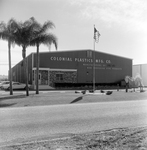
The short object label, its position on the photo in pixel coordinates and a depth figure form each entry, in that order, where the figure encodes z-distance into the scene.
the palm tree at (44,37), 20.50
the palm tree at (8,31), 18.70
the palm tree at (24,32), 18.77
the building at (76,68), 36.59
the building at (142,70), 52.79
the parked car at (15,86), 31.68
